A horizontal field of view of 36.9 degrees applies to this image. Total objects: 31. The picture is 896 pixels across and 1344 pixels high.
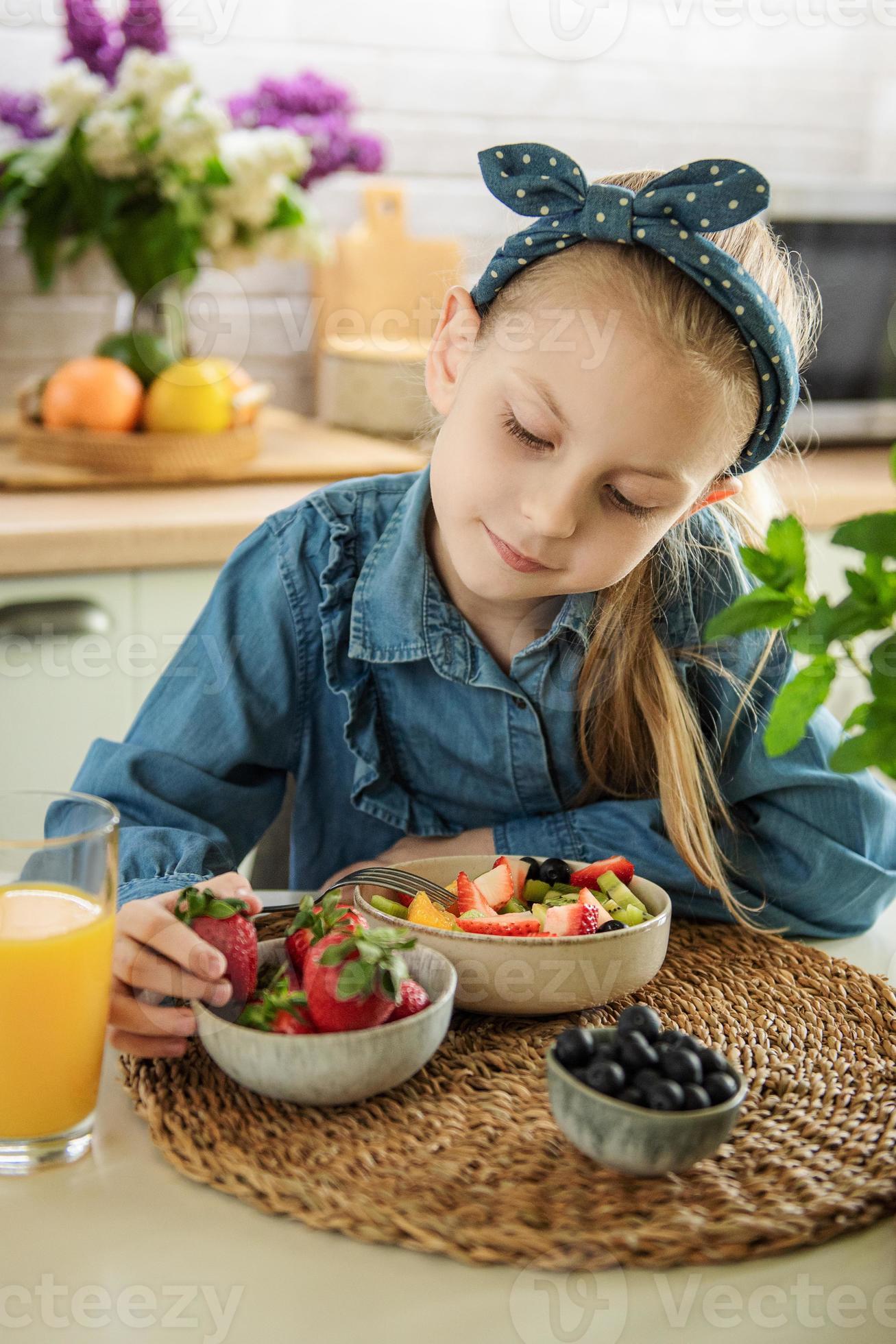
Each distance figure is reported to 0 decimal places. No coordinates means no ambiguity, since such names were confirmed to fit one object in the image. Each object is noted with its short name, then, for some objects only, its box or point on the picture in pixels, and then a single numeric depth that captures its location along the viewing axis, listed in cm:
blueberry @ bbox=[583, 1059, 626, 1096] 64
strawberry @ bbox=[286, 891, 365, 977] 74
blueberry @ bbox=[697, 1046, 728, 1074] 65
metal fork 88
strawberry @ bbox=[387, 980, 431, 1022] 71
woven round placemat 62
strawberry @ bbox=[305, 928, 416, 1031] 67
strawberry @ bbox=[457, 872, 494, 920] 85
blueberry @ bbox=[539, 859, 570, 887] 89
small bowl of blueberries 63
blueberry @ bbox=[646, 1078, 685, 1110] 63
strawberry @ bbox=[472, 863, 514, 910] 87
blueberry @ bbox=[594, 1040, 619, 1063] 66
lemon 207
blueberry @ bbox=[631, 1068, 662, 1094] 64
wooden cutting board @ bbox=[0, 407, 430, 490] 197
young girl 89
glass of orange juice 67
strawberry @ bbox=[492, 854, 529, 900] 89
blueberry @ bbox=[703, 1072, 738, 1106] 64
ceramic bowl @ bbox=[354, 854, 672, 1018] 77
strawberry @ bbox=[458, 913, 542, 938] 80
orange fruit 204
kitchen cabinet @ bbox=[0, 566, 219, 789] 181
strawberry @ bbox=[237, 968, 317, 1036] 69
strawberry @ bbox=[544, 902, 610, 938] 80
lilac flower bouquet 207
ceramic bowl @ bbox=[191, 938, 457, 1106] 67
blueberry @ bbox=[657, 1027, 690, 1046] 67
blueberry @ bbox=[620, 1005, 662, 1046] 67
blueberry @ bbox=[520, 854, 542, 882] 90
